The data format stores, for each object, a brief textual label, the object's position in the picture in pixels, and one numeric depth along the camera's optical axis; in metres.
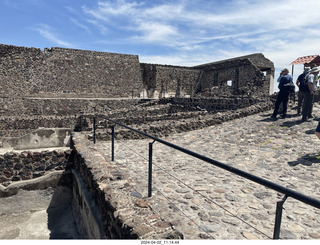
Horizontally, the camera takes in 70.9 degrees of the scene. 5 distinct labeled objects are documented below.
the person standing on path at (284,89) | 7.98
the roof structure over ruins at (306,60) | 11.43
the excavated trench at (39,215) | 4.82
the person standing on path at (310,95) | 6.72
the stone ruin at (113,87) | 11.27
